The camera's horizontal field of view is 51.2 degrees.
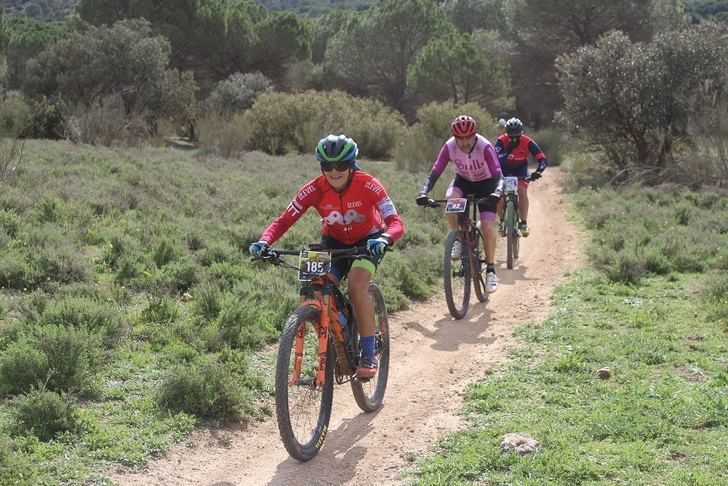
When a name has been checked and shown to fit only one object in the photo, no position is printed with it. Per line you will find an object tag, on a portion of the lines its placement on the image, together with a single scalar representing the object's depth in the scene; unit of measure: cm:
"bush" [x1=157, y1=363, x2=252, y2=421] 589
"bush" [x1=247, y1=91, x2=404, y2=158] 2733
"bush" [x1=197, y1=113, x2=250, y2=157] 2216
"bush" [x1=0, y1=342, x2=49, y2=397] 583
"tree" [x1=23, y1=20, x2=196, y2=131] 3000
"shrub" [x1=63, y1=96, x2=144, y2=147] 2166
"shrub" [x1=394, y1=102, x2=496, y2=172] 2289
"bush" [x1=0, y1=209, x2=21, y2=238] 1027
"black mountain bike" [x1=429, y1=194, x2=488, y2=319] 891
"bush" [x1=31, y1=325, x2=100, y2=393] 587
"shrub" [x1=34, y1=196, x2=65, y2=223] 1119
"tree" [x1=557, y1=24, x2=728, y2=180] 1920
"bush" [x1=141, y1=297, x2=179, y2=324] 775
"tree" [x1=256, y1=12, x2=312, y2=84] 4484
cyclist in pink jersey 952
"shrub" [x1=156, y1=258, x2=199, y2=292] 906
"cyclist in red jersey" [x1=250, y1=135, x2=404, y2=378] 557
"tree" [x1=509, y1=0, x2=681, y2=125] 3531
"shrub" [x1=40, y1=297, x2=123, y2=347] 707
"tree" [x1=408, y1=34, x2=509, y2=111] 3750
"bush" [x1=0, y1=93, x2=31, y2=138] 1592
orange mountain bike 498
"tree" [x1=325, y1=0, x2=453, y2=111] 4406
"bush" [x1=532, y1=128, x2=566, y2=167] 2859
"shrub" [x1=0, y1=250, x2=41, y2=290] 848
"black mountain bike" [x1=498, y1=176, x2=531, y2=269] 1140
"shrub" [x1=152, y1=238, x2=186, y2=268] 995
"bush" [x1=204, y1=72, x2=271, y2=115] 3494
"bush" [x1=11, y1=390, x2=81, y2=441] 516
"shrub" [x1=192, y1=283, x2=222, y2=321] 799
